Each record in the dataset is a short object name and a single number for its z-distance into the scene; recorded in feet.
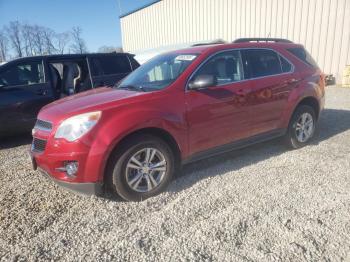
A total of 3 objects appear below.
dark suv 18.39
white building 43.06
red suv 10.17
